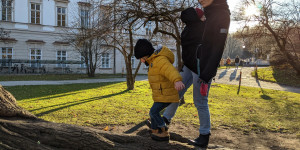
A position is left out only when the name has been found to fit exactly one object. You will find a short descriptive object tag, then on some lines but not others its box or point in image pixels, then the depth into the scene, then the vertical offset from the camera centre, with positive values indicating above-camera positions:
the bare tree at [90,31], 9.98 +1.98
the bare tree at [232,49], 87.12 +6.59
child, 2.83 -0.21
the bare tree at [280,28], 19.53 +3.33
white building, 25.72 +3.54
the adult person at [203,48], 2.68 +0.21
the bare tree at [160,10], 8.05 +1.94
